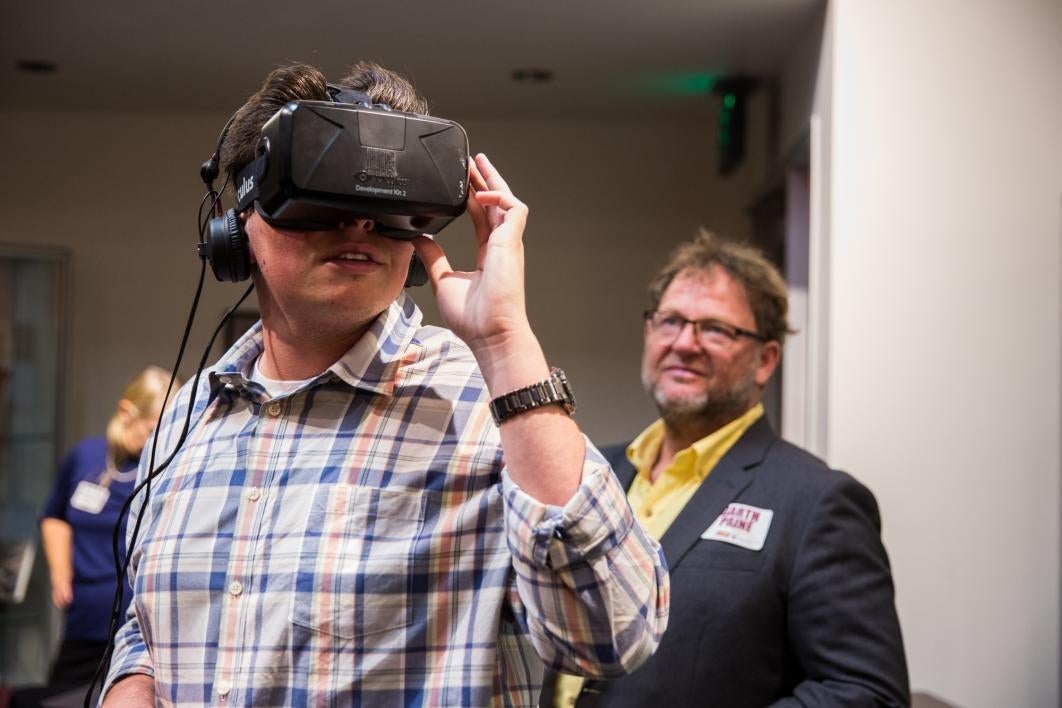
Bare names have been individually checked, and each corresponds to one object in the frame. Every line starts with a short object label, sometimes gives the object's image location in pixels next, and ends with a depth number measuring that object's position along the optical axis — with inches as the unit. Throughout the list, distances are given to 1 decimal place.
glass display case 173.2
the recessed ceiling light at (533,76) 152.8
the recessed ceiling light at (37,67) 152.9
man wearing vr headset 31.7
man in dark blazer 59.9
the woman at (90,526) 125.2
